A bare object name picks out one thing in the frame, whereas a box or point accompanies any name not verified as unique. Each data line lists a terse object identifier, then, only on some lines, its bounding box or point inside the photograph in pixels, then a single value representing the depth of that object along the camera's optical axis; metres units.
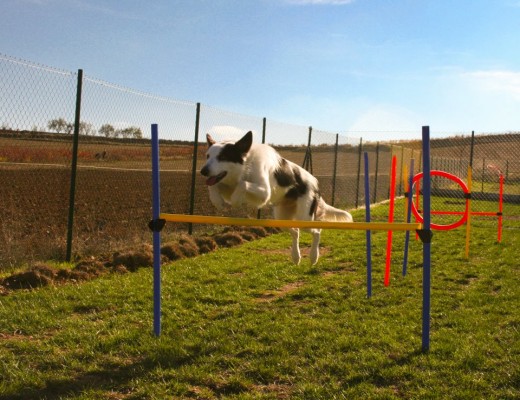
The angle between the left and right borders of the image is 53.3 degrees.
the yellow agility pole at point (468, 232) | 8.17
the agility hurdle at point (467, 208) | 7.37
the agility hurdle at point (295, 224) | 4.18
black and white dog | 4.76
